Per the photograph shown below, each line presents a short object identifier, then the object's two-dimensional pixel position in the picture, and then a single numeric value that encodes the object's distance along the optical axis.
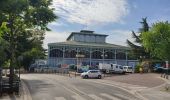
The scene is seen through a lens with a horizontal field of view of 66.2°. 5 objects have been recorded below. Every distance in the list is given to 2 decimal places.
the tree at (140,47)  31.06
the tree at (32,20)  12.62
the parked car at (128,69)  28.39
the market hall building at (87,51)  35.23
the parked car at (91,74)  22.12
